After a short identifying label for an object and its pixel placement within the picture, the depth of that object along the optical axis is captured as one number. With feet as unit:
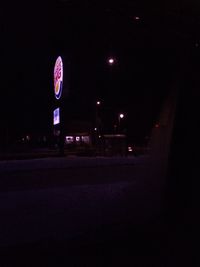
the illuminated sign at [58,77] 53.64
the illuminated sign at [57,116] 60.92
